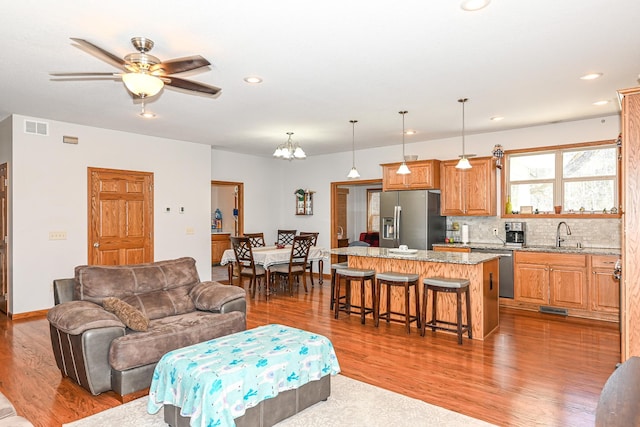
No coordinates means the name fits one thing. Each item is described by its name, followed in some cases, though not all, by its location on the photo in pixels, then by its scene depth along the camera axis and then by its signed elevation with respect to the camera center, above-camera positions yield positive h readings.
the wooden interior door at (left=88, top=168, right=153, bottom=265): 5.95 +0.04
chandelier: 5.61 +0.94
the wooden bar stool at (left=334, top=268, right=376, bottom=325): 4.88 -0.81
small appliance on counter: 6.05 -0.25
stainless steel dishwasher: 5.70 -0.81
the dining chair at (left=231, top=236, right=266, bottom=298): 6.55 -0.71
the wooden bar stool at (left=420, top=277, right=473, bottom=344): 4.13 -0.84
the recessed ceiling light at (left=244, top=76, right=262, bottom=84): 3.77 +1.34
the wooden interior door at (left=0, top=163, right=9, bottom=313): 5.49 -0.29
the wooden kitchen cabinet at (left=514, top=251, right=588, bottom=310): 5.18 -0.85
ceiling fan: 2.72 +1.07
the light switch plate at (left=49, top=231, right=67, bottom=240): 5.50 -0.21
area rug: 2.58 -1.33
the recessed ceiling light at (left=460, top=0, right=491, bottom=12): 2.41 +1.31
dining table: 6.56 -0.65
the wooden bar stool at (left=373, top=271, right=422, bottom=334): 4.52 -0.84
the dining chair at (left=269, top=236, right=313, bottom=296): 6.74 -0.77
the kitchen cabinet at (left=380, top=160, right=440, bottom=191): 6.57 +0.70
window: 5.54 +0.57
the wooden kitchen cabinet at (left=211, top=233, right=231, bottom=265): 10.38 -0.68
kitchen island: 4.35 -0.64
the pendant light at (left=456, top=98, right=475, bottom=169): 4.95 +0.67
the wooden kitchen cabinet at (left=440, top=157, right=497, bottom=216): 6.25 +0.46
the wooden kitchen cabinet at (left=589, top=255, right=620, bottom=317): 4.95 -0.89
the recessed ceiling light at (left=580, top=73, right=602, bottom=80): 3.75 +1.35
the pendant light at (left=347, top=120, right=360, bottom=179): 5.81 +1.37
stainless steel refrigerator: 6.45 -0.02
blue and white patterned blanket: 2.22 -0.94
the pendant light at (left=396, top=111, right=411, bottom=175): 5.23 +0.64
